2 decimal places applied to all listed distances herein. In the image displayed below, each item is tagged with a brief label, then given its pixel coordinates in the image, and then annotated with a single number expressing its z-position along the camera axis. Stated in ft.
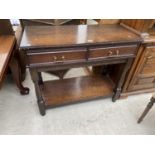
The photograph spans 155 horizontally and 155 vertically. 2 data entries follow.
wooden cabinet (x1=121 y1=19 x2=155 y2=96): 4.06
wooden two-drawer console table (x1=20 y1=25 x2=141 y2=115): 3.35
